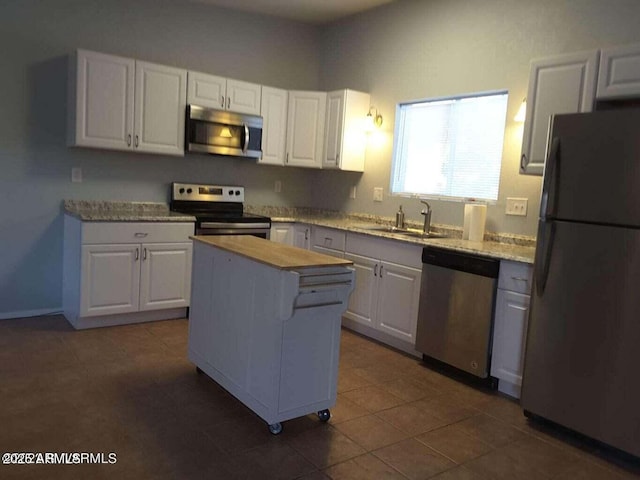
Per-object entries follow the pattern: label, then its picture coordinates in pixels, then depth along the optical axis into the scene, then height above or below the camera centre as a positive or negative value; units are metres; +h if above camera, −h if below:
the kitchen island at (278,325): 2.42 -0.66
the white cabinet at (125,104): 3.96 +0.61
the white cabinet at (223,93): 4.46 +0.83
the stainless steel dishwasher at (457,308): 3.20 -0.68
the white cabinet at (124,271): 3.89 -0.71
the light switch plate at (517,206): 3.63 +0.00
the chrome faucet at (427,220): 4.20 -0.16
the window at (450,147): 3.94 +0.45
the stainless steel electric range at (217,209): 4.41 -0.21
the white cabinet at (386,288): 3.75 -0.68
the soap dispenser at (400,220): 4.48 -0.18
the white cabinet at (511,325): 3.04 -0.71
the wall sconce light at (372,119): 4.88 +0.73
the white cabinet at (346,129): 4.86 +0.62
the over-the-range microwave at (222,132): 4.46 +0.49
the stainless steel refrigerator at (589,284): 2.41 -0.36
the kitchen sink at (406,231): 4.17 -0.27
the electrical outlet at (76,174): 4.29 +0.03
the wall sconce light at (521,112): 3.62 +0.66
